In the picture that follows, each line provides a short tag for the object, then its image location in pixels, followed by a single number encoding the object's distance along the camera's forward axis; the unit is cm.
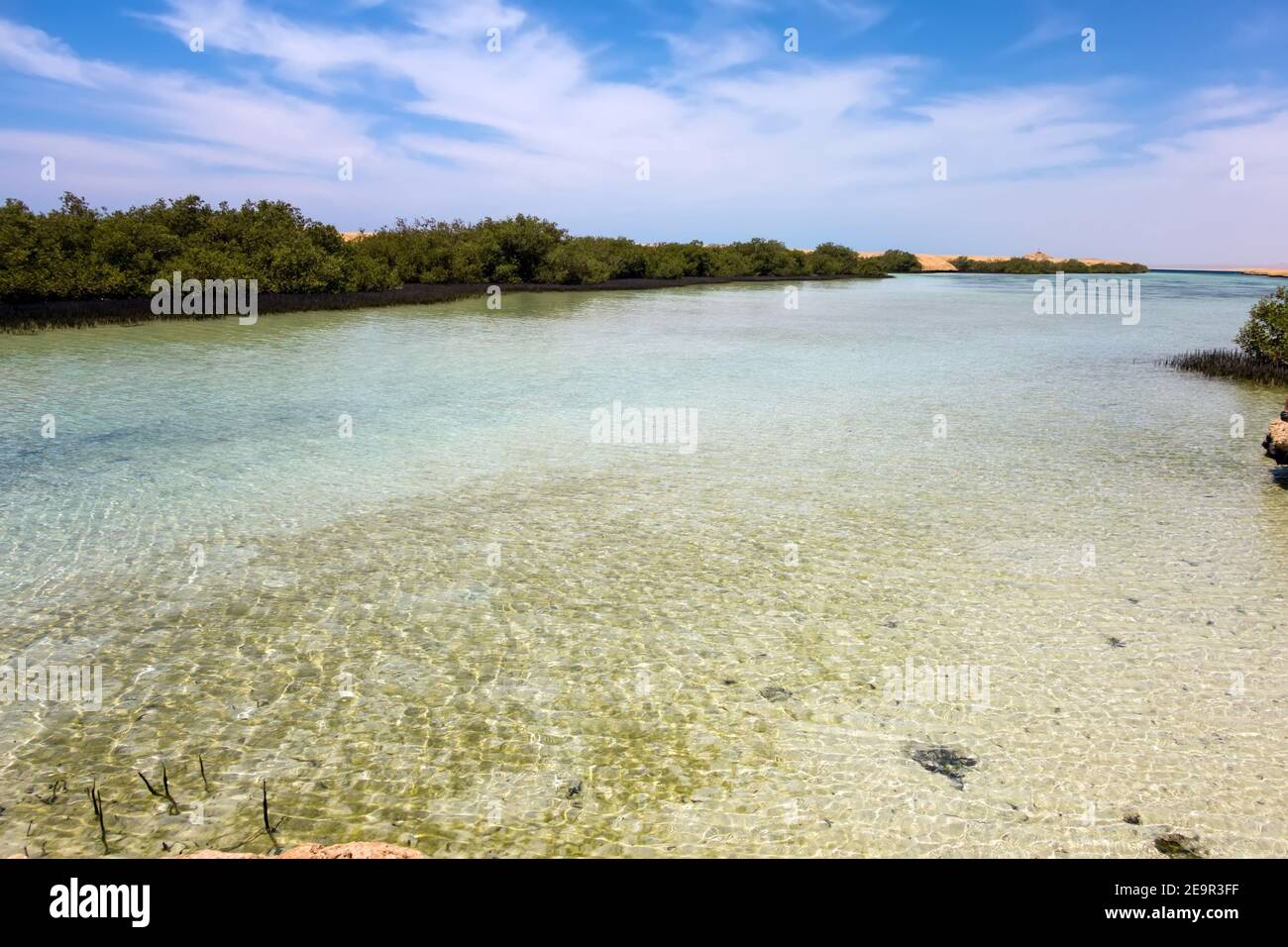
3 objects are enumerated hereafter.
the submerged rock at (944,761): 523
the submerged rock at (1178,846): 447
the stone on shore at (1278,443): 1265
